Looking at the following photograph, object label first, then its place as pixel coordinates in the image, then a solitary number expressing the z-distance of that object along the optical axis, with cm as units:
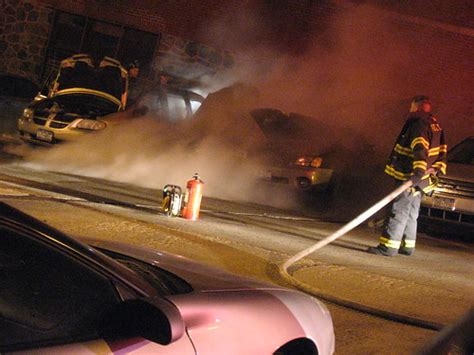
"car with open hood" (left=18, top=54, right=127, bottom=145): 1386
